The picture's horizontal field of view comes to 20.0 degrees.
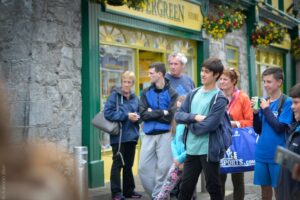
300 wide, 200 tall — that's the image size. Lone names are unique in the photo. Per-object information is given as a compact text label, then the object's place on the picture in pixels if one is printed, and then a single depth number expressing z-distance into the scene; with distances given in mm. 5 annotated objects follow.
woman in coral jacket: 9675
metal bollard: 8400
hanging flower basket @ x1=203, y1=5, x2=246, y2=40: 18638
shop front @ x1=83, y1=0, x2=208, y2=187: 12989
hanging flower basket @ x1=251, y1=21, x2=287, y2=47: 22351
